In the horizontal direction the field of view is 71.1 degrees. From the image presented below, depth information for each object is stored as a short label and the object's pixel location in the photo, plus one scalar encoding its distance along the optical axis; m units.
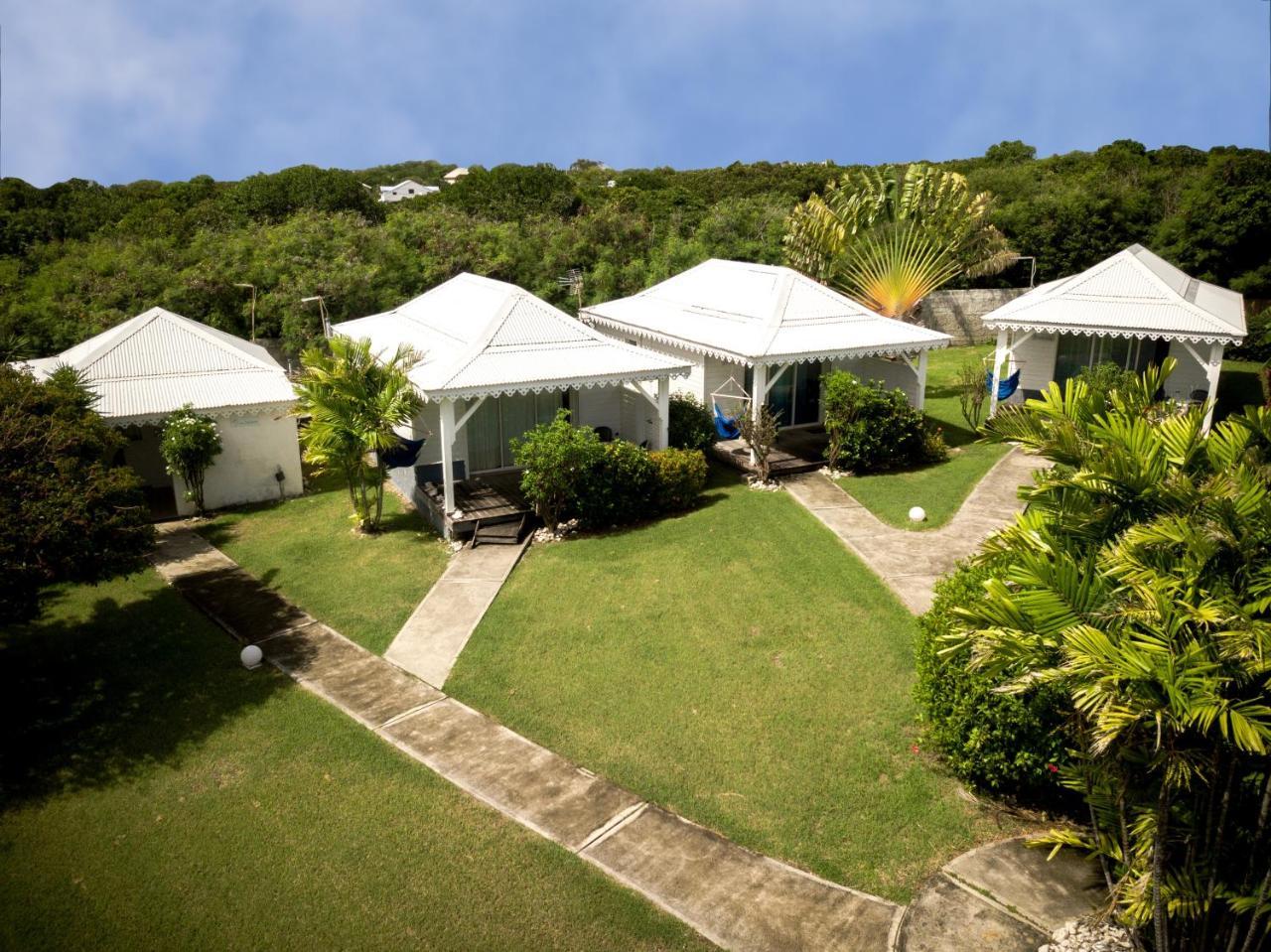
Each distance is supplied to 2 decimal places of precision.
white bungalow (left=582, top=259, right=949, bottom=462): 18.44
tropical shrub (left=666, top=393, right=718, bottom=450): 18.12
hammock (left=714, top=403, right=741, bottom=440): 18.91
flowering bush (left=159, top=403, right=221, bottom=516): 16.05
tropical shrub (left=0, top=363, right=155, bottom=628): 9.32
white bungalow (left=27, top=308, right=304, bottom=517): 16.88
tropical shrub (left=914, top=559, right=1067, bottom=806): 8.06
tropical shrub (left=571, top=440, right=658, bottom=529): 15.40
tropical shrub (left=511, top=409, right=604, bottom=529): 14.88
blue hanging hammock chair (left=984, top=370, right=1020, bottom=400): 21.14
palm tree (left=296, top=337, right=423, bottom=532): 14.98
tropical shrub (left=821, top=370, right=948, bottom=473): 17.91
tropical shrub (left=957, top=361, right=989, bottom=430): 19.63
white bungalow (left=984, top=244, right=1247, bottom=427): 19.48
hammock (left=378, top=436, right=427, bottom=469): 15.70
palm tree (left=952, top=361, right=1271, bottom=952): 5.28
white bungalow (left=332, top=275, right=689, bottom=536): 15.51
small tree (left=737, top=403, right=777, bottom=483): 17.50
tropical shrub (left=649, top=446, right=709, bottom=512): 16.17
